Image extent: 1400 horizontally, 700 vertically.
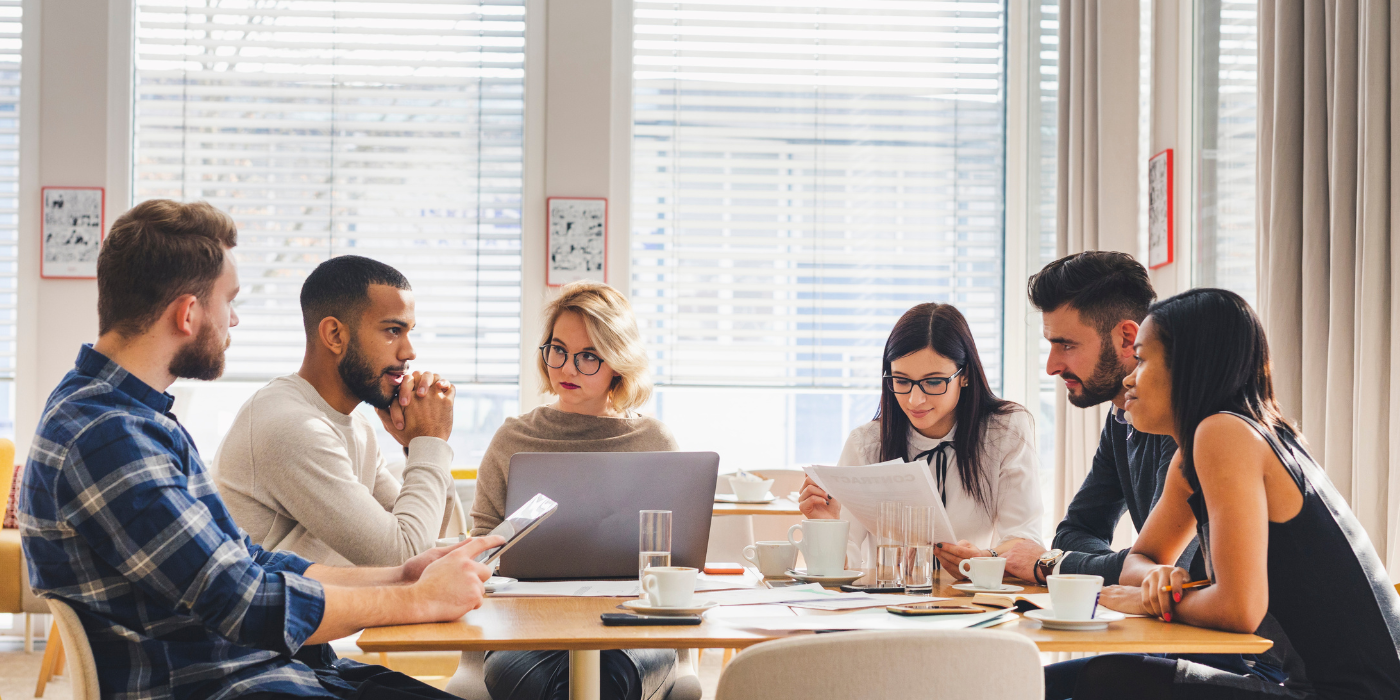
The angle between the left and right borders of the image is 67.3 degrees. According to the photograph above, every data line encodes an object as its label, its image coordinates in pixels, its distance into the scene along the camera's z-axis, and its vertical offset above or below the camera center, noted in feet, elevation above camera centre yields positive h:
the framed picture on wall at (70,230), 14.08 +1.54
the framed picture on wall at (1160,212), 11.59 +1.61
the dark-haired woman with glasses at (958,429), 6.91 -0.52
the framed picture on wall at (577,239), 14.58 +1.54
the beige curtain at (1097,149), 12.37 +2.46
